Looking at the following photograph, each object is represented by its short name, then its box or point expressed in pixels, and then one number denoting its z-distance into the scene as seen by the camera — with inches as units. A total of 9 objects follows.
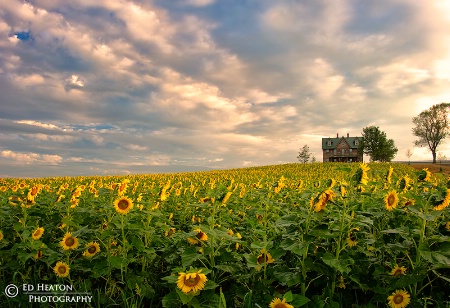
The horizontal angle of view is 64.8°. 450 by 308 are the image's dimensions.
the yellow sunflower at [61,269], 181.3
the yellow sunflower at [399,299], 143.6
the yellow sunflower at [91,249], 183.0
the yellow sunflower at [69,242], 181.9
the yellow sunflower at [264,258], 144.3
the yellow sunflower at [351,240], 160.9
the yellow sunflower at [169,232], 220.4
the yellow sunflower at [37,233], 193.1
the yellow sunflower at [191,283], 123.3
